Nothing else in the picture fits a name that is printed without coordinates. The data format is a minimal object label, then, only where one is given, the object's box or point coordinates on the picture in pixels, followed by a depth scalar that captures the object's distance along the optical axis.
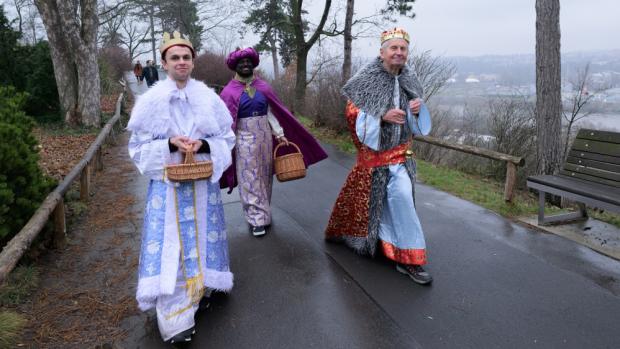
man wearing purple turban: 4.56
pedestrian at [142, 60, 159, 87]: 22.02
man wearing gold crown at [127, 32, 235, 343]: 2.89
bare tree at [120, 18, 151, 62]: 51.38
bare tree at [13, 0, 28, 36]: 36.74
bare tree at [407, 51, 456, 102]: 14.19
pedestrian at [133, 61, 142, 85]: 28.86
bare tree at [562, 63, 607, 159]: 16.91
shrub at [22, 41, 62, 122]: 12.38
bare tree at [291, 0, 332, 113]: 15.27
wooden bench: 4.57
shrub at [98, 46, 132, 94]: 19.45
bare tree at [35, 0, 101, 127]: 10.93
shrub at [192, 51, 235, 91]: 23.94
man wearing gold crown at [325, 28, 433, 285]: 3.78
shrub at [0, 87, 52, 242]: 3.63
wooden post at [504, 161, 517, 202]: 5.73
